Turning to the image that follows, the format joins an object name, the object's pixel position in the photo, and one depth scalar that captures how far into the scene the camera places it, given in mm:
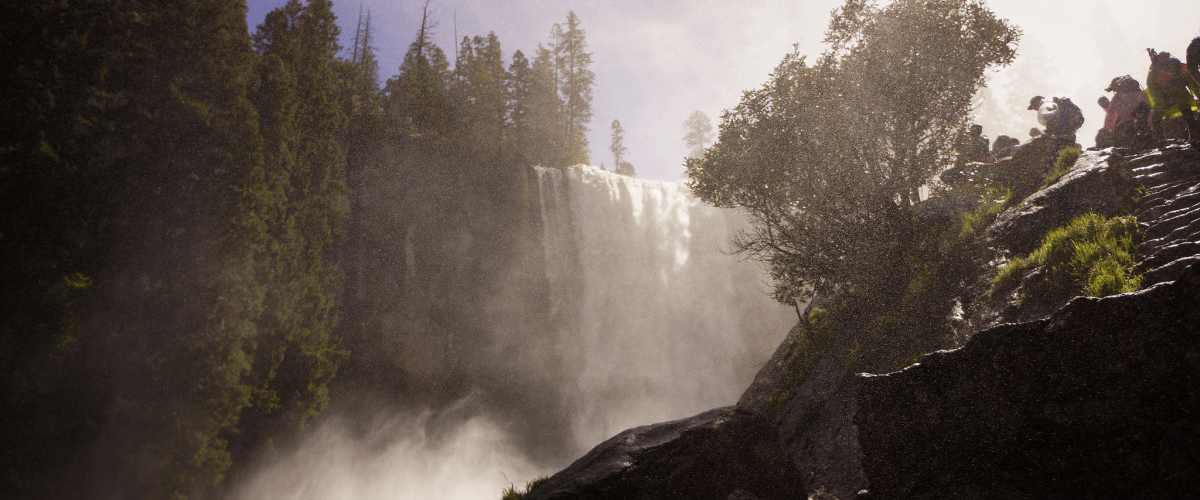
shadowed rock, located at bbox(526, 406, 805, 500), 7191
